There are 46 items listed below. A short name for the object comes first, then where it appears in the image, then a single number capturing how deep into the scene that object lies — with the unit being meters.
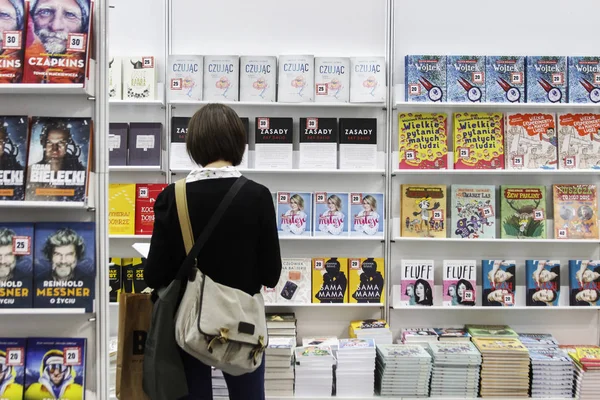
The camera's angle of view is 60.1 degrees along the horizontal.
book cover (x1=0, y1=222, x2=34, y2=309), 2.07
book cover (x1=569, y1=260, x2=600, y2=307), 3.57
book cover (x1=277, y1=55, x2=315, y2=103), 3.50
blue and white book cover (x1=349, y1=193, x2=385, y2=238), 3.55
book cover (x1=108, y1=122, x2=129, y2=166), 3.51
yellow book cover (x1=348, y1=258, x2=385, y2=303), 3.55
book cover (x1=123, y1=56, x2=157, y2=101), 3.52
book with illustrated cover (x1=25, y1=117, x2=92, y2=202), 2.07
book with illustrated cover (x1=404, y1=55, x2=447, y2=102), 3.51
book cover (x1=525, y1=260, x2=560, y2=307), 3.57
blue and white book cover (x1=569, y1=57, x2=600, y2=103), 3.52
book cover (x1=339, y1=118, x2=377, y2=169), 3.54
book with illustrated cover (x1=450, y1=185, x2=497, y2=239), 3.56
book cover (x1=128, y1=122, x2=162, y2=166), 3.51
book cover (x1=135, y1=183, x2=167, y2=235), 3.55
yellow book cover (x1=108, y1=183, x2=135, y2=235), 3.54
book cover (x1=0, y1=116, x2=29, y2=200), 2.06
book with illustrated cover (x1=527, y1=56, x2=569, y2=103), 3.52
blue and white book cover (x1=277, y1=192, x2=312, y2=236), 3.55
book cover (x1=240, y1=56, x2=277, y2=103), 3.51
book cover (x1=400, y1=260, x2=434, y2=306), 3.56
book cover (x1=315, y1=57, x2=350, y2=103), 3.51
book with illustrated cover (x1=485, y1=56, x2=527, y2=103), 3.52
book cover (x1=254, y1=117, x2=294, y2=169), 3.53
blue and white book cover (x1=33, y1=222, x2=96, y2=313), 2.09
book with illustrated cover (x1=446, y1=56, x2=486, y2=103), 3.51
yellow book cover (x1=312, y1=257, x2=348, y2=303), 3.57
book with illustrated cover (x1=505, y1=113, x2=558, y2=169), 3.54
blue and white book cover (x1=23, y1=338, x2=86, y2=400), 2.10
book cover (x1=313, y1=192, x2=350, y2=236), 3.55
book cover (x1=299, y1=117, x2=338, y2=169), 3.54
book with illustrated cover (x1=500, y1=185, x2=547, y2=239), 3.56
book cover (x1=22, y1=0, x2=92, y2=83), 2.04
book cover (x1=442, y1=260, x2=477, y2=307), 3.56
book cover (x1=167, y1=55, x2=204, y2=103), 3.51
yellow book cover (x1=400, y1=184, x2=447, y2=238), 3.56
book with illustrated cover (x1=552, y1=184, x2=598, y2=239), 3.55
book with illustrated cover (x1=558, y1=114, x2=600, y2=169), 3.54
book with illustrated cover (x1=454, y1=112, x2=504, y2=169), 3.54
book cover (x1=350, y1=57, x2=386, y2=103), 3.50
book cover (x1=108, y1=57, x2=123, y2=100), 3.51
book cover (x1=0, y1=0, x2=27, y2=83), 2.04
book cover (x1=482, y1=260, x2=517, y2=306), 3.55
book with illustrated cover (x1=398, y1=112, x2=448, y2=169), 3.55
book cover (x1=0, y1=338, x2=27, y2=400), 2.09
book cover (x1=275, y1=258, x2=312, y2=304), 3.56
